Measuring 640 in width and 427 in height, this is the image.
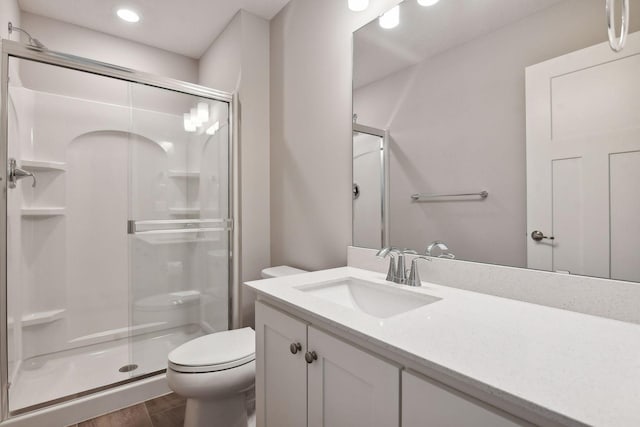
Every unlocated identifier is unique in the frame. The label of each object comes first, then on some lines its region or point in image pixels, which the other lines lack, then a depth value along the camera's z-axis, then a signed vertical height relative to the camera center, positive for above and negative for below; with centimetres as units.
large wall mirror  86 +27
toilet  139 -74
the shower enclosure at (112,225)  207 -8
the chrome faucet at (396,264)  125 -21
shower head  161 +89
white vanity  51 -29
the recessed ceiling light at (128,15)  227 +147
